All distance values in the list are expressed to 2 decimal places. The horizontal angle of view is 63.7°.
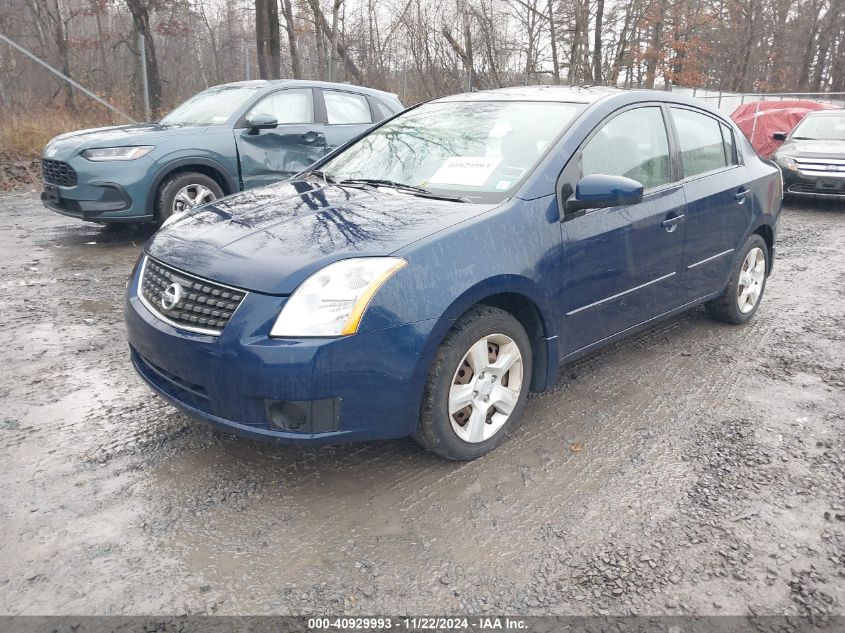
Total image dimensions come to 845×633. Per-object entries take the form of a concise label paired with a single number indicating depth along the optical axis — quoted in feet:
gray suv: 21.77
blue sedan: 8.68
